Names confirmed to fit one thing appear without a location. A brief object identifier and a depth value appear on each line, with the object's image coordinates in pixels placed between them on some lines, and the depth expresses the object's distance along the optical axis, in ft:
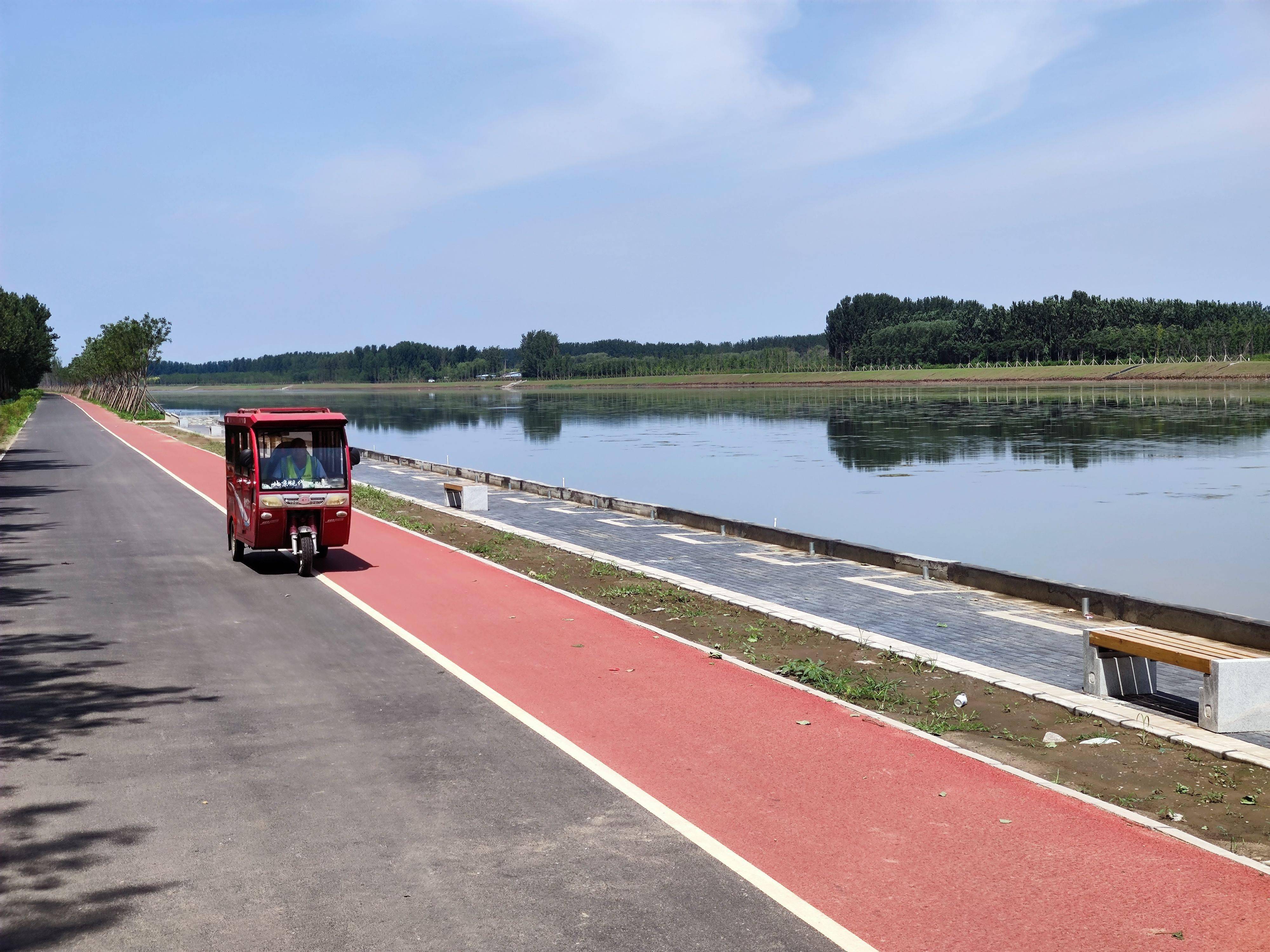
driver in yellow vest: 55.01
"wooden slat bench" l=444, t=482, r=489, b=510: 84.07
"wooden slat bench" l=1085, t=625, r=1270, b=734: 28.19
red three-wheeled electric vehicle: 54.19
